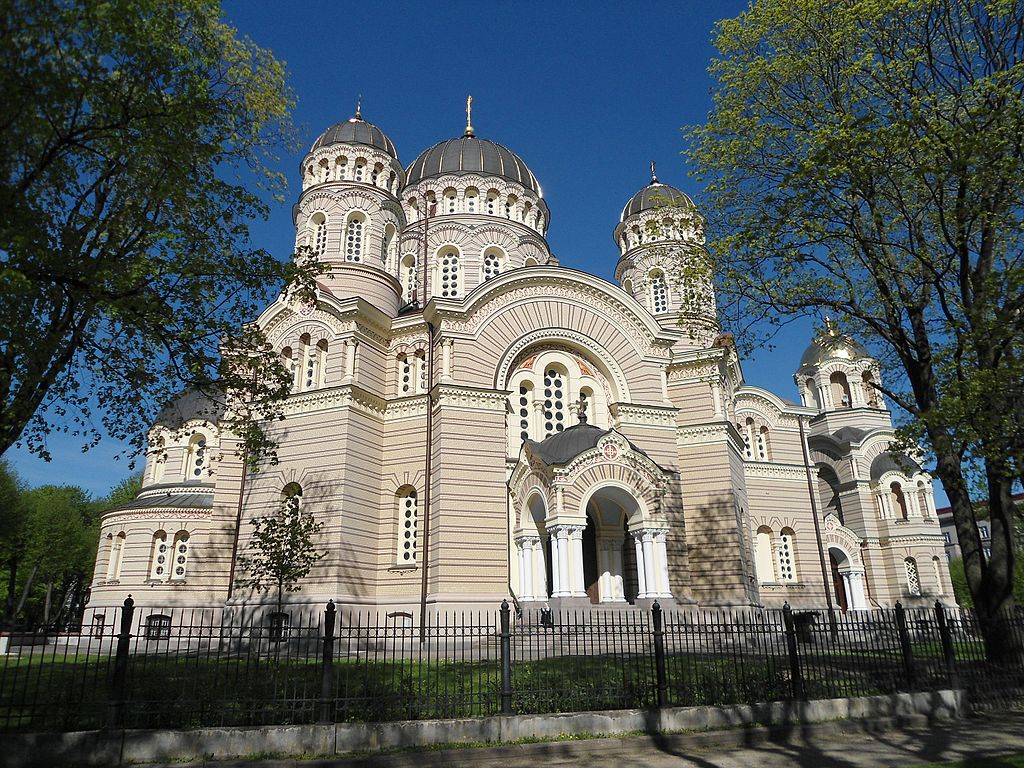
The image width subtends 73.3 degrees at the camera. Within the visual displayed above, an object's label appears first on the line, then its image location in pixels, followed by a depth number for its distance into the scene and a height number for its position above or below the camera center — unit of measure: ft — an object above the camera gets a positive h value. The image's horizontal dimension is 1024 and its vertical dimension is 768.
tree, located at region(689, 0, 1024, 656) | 40.16 +25.87
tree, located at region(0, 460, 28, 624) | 120.47 +17.98
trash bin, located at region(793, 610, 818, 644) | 35.96 -0.41
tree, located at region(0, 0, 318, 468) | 30.22 +21.62
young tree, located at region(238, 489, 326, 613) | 52.03 +5.89
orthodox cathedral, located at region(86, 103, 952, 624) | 65.36 +19.07
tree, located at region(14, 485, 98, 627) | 134.82 +15.03
